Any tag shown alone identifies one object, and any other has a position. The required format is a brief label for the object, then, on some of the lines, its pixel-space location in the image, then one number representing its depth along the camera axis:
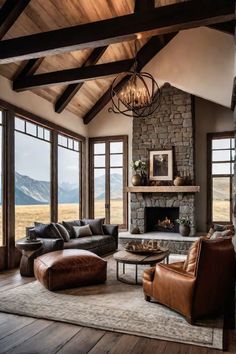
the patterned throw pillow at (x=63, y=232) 6.19
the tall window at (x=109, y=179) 9.16
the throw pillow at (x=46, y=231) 5.82
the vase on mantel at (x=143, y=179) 8.34
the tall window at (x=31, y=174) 6.43
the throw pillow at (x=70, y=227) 6.82
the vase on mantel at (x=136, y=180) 8.28
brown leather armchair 3.25
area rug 3.09
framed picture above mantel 8.21
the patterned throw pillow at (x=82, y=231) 6.89
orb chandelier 4.52
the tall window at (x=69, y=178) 8.22
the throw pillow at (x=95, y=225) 7.38
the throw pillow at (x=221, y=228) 5.15
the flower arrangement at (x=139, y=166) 8.34
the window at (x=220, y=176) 8.33
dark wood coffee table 4.54
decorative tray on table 4.88
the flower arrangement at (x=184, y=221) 7.78
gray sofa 5.55
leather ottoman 4.39
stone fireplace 8.05
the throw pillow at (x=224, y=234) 4.32
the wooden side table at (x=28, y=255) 5.29
